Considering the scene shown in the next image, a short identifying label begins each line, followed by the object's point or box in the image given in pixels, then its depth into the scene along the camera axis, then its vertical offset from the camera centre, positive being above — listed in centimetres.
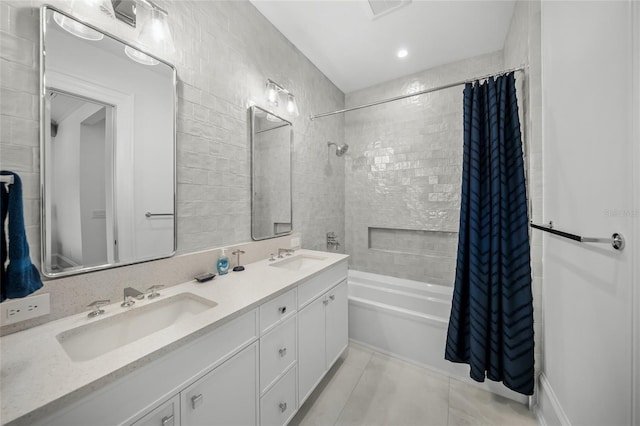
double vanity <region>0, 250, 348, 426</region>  58 -48
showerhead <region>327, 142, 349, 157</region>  279 +75
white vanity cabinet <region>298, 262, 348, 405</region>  138 -77
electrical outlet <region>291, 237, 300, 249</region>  214 -29
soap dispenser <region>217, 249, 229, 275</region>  141 -32
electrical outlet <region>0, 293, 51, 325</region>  77 -33
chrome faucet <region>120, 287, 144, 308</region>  100 -36
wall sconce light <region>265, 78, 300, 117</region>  184 +95
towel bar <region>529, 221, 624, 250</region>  78 -11
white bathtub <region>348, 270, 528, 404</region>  180 -96
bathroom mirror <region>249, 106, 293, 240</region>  174 +31
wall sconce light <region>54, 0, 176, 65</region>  95 +88
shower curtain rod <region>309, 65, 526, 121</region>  155 +98
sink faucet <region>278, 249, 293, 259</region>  190 -34
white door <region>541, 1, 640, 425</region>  77 +3
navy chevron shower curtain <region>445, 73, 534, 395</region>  141 -26
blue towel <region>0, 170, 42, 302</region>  64 -11
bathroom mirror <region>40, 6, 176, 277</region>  89 +28
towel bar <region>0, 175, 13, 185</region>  64 +9
